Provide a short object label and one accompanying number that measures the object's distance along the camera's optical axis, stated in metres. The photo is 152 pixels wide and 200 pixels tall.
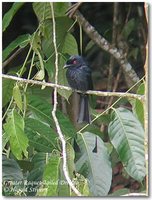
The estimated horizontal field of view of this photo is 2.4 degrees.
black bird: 13.42
